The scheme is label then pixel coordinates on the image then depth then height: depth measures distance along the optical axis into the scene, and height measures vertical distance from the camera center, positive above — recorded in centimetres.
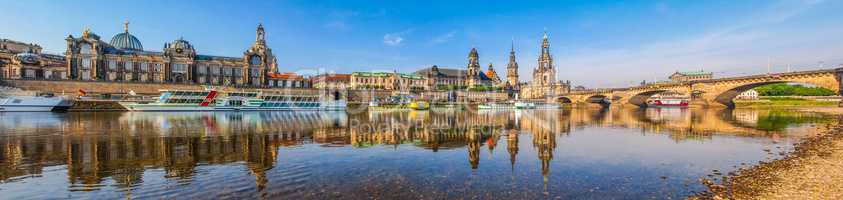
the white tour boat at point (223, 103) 6134 -82
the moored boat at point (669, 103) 11797 -219
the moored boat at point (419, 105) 8732 -186
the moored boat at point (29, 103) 5197 -55
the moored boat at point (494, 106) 9300 -255
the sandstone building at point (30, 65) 8125 +810
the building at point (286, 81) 11612 +584
